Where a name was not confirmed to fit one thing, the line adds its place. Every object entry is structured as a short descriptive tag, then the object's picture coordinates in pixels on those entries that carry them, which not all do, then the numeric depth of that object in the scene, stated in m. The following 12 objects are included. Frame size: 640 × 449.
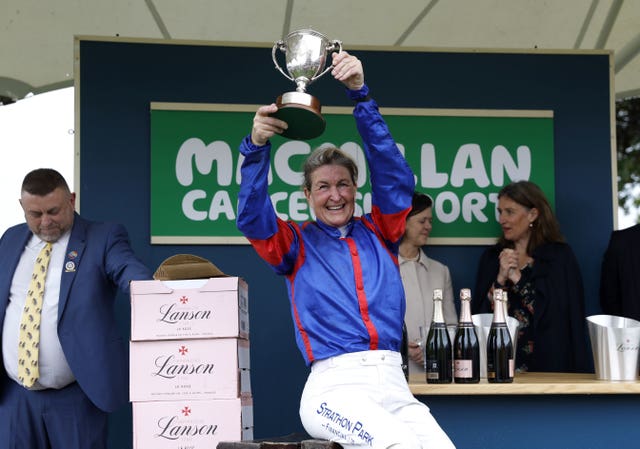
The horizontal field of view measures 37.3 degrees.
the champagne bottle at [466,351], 3.58
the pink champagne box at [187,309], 3.28
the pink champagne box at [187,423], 3.23
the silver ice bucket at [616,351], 3.68
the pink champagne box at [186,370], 3.25
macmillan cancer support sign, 5.39
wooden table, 3.49
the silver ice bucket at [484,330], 3.72
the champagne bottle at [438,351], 3.58
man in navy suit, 4.04
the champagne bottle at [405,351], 3.57
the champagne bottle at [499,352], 3.62
